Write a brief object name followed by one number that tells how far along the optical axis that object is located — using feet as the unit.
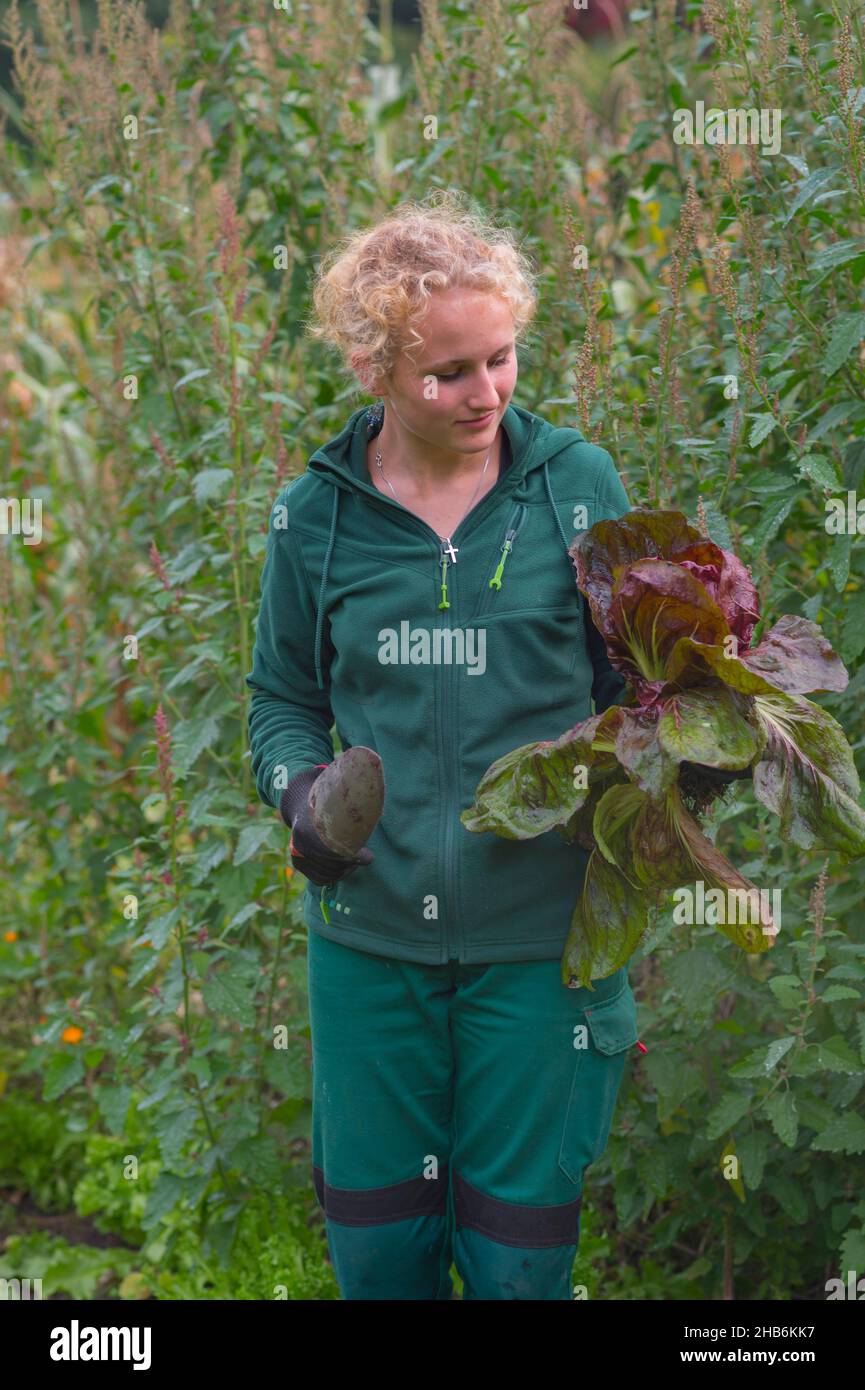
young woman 7.20
